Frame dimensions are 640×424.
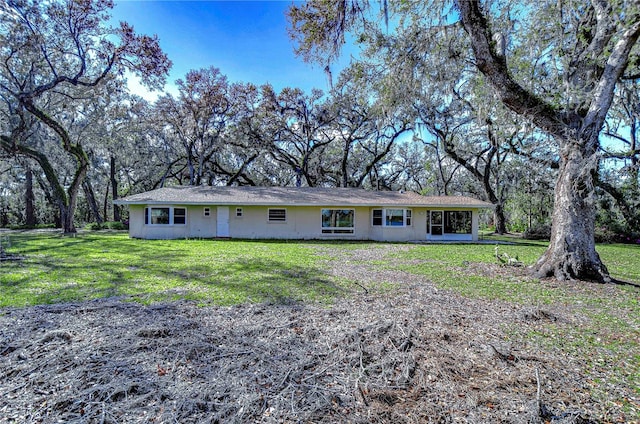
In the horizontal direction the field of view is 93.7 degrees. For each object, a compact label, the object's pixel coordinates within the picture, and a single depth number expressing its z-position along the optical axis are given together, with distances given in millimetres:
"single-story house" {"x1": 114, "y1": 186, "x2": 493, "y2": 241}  15409
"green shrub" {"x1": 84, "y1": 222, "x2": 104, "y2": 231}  21606
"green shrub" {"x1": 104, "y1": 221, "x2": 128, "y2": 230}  22359
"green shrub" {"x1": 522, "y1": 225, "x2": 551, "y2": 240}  18641
